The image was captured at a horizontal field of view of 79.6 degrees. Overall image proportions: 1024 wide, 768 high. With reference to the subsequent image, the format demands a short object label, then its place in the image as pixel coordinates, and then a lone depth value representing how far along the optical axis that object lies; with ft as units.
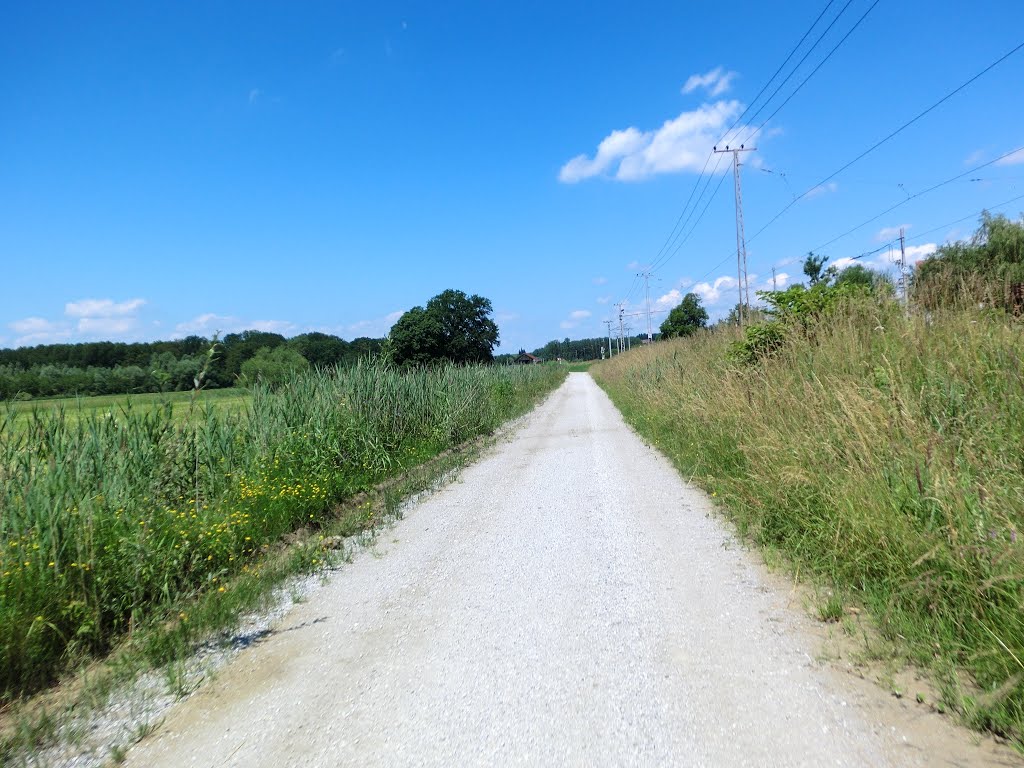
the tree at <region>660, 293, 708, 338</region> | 217.36
